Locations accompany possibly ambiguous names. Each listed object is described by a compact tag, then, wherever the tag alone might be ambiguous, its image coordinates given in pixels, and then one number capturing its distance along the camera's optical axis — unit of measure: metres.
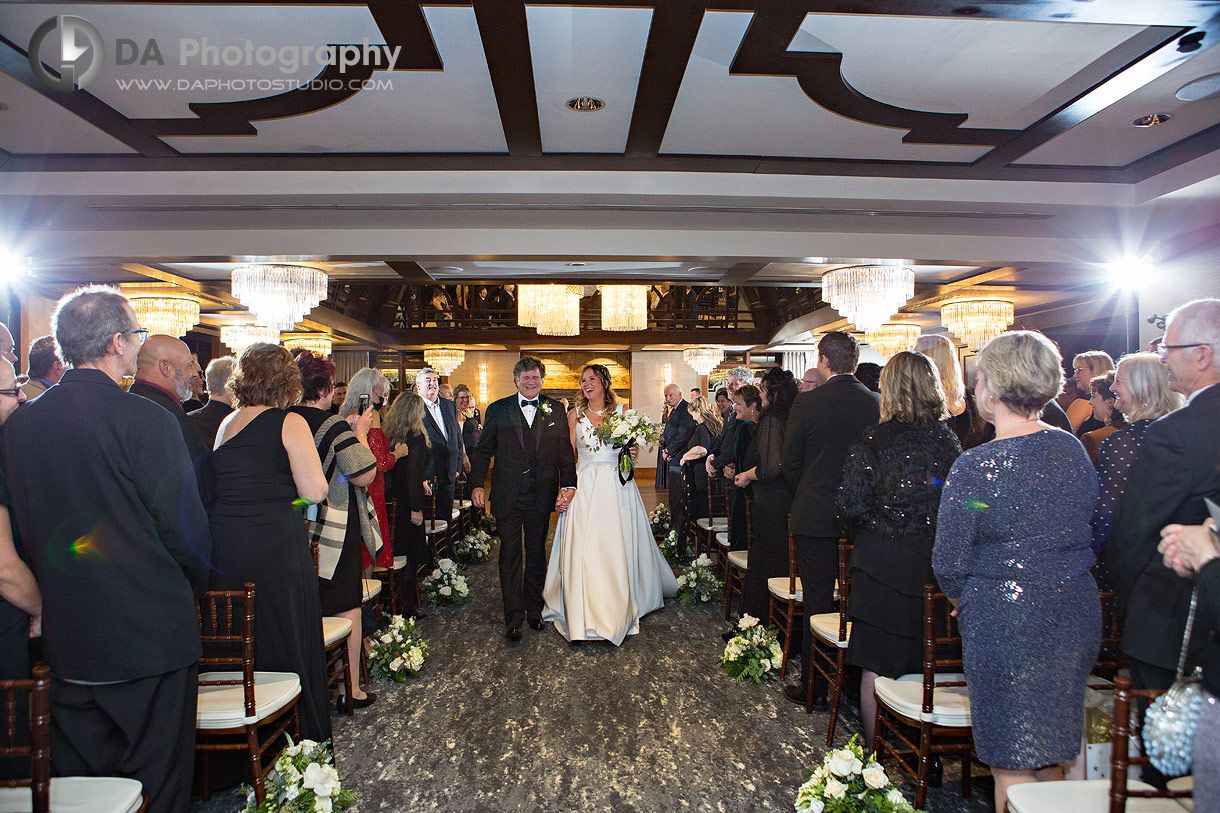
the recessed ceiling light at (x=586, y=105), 3.83
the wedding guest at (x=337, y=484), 3.20
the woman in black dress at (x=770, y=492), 4.11
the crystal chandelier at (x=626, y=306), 7.88
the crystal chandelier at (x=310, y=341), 11.27
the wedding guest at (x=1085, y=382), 4.46
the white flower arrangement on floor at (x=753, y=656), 3.86
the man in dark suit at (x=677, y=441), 7.50
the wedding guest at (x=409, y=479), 4.93
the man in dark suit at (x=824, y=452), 3.37
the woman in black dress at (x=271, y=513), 2.58
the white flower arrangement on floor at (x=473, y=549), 6.77
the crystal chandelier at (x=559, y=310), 8.20
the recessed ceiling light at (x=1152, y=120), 4.00
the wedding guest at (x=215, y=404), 3.47
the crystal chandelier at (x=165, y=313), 7.66
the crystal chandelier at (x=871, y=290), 6.14
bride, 4.50
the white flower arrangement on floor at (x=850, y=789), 2.24
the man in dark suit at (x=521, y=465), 4.70
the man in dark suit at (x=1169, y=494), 1.93
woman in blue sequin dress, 1.87
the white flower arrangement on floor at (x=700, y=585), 5.46
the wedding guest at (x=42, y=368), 3.30
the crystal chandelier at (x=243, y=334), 9.89
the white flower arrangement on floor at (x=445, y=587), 5.35
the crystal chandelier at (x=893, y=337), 9.83
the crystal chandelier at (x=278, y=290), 5.93
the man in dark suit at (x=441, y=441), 5.80
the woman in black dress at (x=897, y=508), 2.59
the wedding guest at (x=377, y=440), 4.07
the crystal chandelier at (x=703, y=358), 13.83
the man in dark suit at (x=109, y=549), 1.87
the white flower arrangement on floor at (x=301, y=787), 2.36
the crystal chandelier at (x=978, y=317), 8.00
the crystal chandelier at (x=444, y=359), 13.68
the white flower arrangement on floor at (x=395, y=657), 3.89
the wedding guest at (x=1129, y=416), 2.30
